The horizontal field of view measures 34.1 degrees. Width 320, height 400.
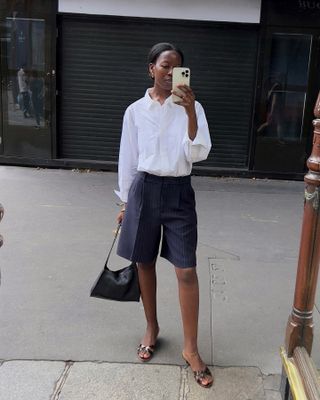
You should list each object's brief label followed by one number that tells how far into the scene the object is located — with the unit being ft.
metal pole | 8.00
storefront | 23.80
